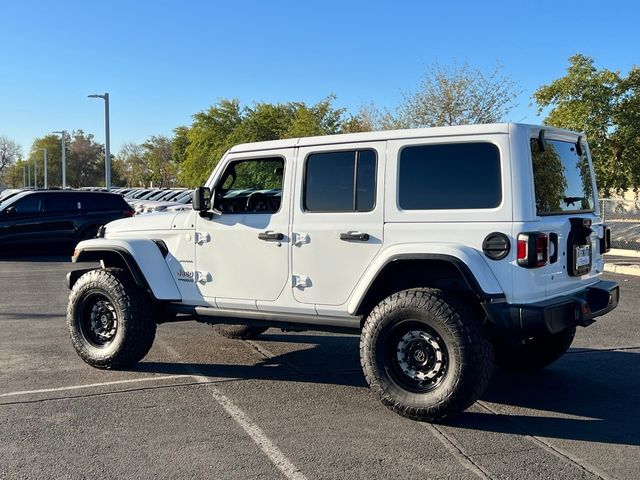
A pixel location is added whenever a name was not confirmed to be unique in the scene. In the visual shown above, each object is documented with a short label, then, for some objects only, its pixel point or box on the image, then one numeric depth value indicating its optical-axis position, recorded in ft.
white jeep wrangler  15.05
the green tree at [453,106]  79.20
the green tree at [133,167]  316.56
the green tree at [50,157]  357.61
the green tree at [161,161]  278.15
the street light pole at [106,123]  105.94
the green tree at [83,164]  364.58
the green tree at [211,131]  167.32
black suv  52.47
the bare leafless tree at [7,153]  354.74
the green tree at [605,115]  76.18
